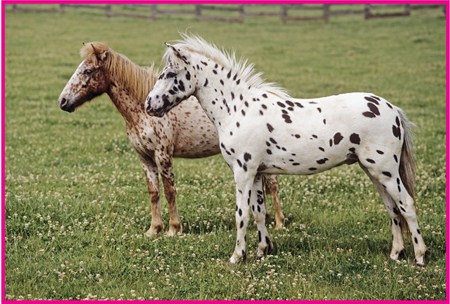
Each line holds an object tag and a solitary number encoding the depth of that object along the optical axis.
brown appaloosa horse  7.82
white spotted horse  6.44
